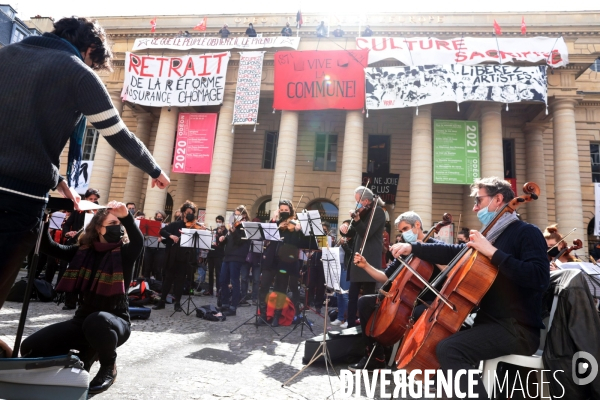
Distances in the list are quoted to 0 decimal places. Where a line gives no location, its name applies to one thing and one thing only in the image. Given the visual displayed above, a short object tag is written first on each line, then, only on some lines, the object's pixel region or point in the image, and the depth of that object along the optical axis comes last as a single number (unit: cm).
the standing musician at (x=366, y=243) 562
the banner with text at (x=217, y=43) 1725
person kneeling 292
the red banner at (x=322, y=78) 1627
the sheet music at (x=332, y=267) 604
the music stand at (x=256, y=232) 716
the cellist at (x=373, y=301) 421
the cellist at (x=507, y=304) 251
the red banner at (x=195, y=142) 1723
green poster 1594
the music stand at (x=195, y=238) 773
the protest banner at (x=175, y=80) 1722
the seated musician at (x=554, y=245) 661
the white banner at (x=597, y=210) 1670
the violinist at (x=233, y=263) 795
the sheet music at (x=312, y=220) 634
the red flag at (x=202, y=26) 1984
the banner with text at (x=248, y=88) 1717
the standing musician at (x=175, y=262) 786
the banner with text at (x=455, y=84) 1481
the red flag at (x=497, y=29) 1716
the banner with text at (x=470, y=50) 1524
